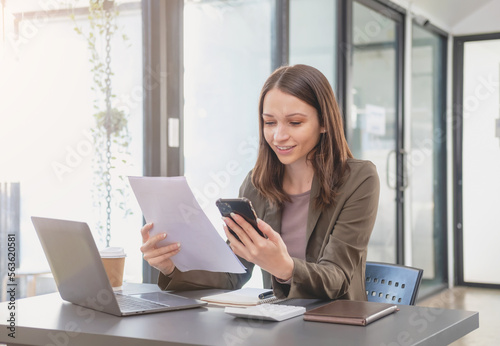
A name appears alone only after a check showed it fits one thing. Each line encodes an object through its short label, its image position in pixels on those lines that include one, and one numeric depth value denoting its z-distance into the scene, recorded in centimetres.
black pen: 162
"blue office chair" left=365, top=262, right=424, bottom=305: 180
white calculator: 133
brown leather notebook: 129
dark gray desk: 118
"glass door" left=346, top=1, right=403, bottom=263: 475
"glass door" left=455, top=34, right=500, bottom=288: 626
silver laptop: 142
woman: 169
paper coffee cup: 171
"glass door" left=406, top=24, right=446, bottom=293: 582
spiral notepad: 155
